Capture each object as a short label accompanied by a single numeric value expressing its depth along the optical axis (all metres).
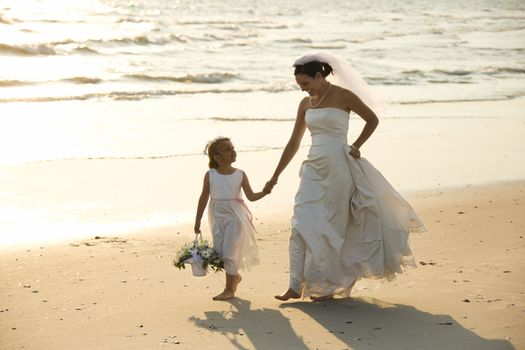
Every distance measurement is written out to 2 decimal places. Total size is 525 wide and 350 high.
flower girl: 12.99
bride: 12.57
